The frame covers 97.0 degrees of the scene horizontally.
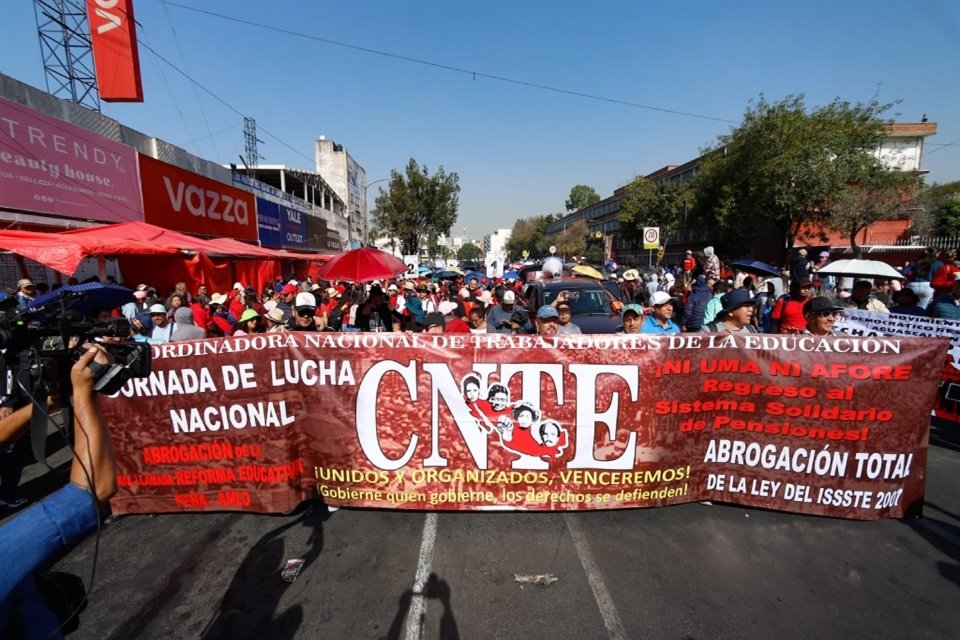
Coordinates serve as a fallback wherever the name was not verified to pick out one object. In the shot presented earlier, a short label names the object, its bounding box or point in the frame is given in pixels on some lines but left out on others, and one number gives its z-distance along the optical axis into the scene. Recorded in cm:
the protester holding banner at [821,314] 420
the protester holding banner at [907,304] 589
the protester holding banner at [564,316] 528
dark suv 719
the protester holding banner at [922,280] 770
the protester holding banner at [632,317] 468
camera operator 124
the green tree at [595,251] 6208
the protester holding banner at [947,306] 567
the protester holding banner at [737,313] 416
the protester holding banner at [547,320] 493
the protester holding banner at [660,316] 488
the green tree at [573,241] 6852
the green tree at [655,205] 4597
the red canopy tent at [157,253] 703
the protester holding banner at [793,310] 592
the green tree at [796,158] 2528
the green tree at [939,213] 3127
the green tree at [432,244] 4253
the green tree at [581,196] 13612
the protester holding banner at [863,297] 671
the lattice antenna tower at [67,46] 1582
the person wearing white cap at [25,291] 820
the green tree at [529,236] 10331
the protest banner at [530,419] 346
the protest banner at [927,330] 482
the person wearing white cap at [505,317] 679
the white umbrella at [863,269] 734
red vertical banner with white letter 1245
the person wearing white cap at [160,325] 595
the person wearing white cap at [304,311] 545
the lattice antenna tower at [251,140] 4520
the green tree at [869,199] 2561
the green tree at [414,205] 3875
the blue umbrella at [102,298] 450
